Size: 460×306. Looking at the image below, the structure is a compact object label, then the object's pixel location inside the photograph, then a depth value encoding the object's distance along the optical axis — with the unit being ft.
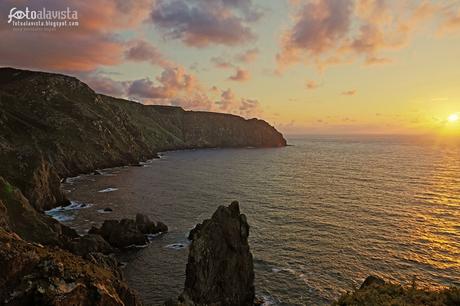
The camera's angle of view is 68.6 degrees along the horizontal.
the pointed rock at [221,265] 131.54
